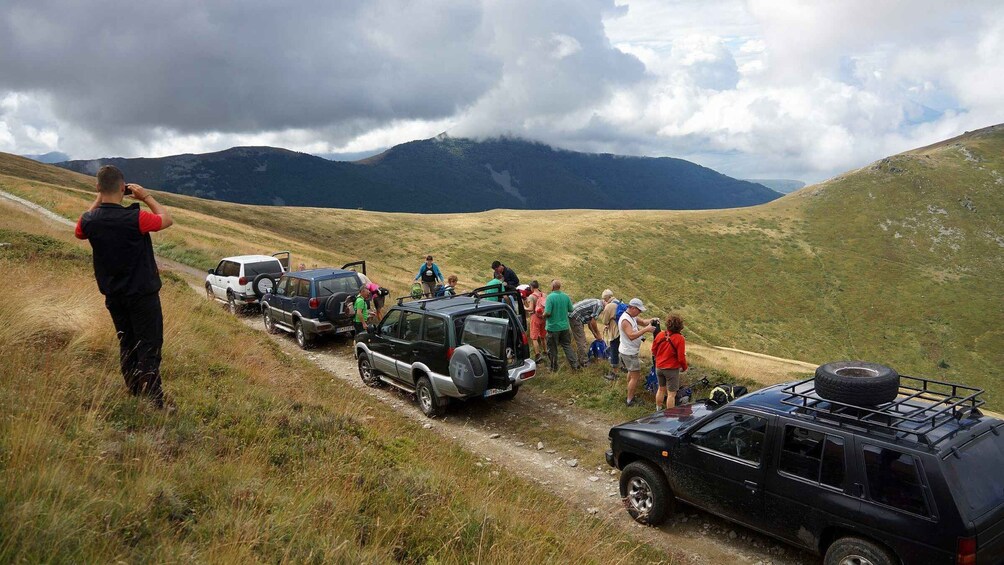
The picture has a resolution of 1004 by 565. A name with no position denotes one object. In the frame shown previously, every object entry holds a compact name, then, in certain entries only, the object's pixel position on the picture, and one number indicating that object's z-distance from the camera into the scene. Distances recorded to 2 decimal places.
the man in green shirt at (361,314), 14.05
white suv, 18.73
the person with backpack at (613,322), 11.56
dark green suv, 9.41
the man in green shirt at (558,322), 11.70
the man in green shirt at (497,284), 12.45
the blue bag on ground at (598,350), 13.05
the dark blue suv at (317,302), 14.88
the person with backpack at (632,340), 10.11
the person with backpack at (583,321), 12.40
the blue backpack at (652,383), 10.50
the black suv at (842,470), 4.58
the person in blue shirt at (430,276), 17.00
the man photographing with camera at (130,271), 4.93
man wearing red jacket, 9.00
